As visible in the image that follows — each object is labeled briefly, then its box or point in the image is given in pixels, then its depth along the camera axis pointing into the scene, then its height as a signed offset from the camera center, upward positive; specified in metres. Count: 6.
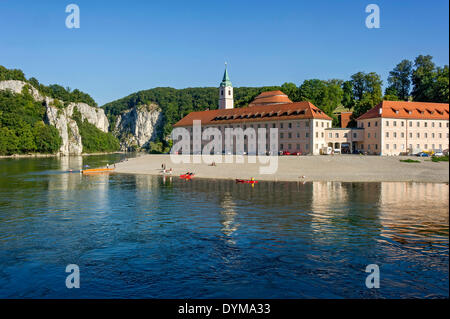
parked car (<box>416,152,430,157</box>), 77.44 +0.51
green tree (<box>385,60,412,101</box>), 148.38 +30.50
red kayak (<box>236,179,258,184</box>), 60.41 -3.87
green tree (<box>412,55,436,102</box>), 121.30 +28.00
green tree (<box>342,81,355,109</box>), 146.94 +24.24
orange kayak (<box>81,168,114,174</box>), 84.95 -2.97
